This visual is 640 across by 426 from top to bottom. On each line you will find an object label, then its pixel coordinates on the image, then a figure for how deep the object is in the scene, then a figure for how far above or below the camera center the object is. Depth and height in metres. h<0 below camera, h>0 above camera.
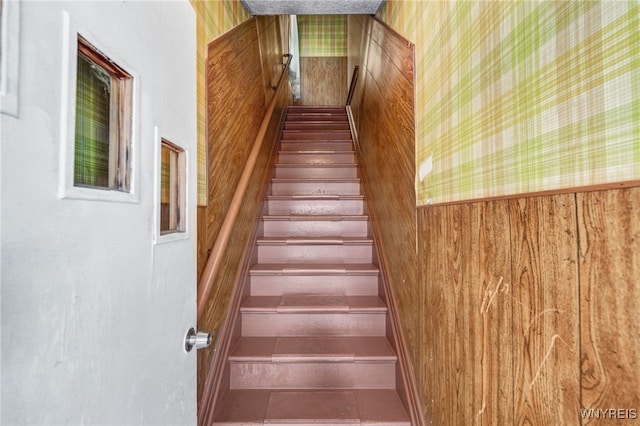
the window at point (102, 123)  0.49 +0.19
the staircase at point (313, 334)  1.39 -0.67
